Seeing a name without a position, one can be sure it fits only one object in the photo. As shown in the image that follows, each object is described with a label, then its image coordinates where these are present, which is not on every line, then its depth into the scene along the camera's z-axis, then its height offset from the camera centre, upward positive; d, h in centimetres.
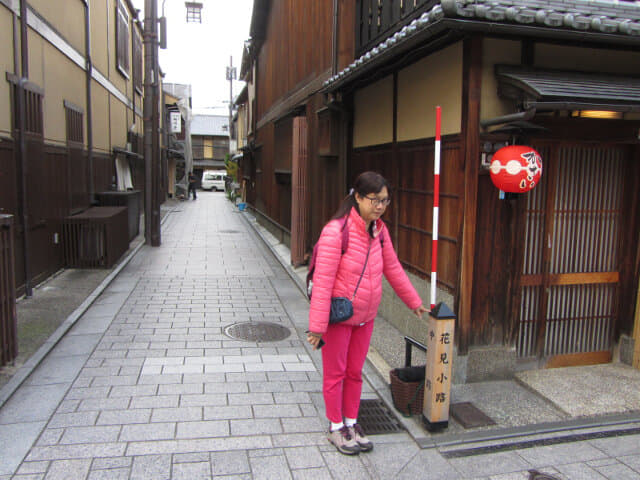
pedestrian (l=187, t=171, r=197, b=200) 3768 -11
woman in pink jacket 379 -79
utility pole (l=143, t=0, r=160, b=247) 1443 +180
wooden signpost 412 -145
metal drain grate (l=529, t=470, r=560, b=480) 374 -209
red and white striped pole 417 -6
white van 5228 +20
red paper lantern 453 +19
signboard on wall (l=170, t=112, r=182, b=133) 3208 +376
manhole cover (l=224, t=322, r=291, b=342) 680 -202
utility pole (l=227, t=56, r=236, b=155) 4416 +970
